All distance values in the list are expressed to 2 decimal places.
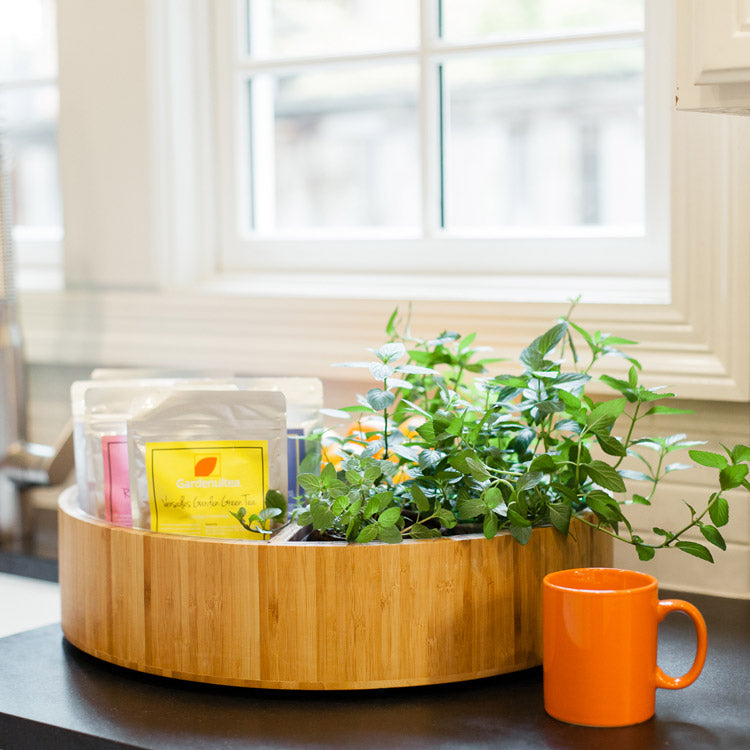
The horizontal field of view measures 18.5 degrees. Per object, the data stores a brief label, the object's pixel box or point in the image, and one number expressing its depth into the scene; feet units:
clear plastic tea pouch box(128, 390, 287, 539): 5.77
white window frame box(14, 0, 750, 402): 6.96
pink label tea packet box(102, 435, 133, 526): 5.98
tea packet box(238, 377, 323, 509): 6.07
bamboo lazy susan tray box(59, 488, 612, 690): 5.55
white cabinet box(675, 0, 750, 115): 5.36
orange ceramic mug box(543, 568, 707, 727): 5.38
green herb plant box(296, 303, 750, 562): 5.61
